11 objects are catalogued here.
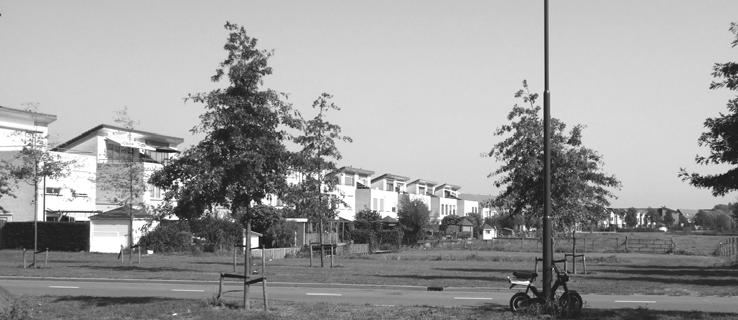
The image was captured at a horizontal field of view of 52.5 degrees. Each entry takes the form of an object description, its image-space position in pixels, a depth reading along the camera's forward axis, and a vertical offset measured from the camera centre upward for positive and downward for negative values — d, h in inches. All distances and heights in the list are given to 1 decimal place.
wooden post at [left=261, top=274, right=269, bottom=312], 585.6 -73.4
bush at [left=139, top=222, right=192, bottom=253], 1915.6 -76.0
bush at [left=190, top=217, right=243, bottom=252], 1989.4 -65.6
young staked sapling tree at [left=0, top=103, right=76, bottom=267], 1343.5 +81.7
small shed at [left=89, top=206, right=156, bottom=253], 1911.9 -53.4
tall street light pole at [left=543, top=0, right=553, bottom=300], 580.1 +5.7
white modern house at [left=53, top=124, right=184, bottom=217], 2301.9 +203.4
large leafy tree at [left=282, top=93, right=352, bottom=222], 1378.0 +93.8
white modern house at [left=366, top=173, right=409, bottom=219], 3934.5 +99.4
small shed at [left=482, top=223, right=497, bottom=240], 4060.0 -114.9
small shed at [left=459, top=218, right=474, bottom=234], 4207.7 -85.5
